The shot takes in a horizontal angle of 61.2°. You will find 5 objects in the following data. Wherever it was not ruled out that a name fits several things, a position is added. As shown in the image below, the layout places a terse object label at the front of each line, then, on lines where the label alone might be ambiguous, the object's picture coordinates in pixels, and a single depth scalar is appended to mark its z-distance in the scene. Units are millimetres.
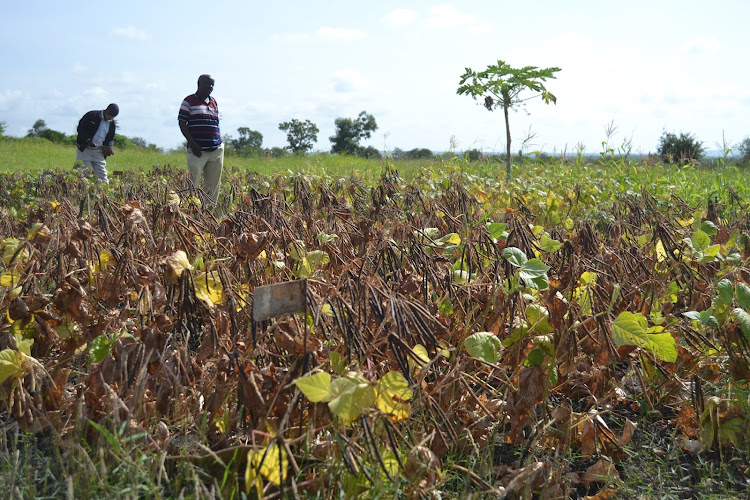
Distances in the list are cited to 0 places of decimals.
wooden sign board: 1287
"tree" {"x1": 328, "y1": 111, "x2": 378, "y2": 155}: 41000
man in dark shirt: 8828
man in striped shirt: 6809
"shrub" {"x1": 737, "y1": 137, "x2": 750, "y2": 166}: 19969
